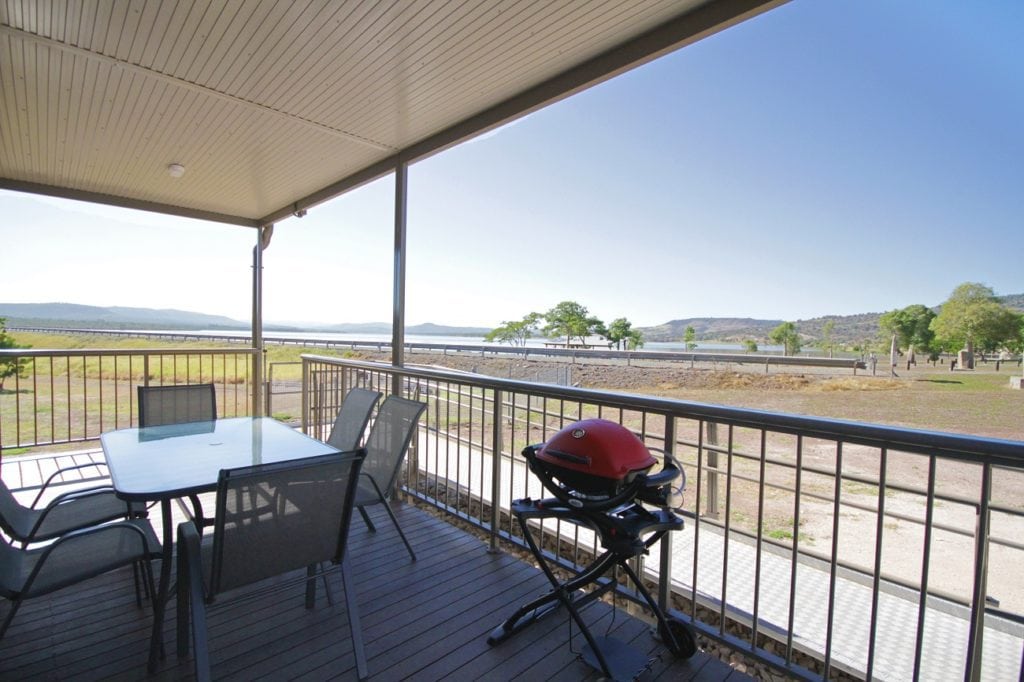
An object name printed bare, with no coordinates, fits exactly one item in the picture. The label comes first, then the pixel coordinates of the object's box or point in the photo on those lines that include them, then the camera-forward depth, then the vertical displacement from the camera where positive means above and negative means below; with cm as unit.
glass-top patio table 166 -64
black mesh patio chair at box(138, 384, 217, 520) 297 -60
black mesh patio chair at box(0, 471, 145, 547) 179 -92
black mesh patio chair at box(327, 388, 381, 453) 287 -64
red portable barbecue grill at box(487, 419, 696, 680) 153 -62
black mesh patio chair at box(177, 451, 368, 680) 140 -71
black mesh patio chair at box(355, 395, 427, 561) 245 -74
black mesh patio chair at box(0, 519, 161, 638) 144 -91
